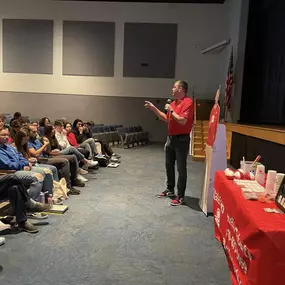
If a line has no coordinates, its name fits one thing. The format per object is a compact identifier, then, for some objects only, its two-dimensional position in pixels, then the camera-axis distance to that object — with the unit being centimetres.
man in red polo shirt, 373
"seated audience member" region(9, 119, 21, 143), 438
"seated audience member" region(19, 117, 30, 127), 443
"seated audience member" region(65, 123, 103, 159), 562
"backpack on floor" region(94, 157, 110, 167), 614
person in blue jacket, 313
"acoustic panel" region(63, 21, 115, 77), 1171
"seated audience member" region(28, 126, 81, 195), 396
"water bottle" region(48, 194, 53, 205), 353
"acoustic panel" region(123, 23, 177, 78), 1170
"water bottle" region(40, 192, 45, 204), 342
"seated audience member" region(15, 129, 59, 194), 353
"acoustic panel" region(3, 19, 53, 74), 1180
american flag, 986
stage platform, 397
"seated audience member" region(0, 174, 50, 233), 278
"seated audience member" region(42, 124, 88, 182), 444
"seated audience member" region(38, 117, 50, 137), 537
